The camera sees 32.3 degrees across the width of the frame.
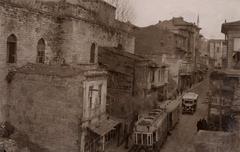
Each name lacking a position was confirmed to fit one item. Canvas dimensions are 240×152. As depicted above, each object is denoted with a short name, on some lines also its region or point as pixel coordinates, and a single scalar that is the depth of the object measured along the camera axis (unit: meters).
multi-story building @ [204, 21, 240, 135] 24.67
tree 60.57
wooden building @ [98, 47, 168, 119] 32.72
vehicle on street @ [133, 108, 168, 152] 26.25
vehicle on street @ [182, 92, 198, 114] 41.36
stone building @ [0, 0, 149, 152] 22.55
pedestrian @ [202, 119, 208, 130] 27.91
